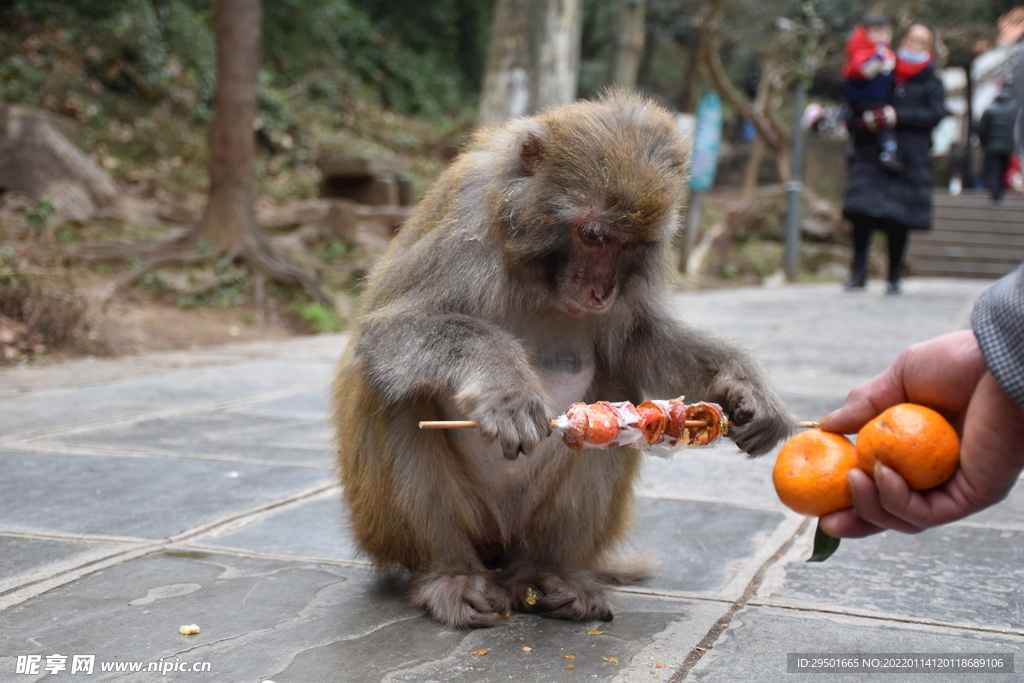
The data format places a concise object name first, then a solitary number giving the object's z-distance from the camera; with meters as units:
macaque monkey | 2.46
